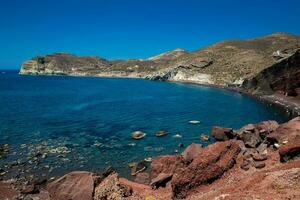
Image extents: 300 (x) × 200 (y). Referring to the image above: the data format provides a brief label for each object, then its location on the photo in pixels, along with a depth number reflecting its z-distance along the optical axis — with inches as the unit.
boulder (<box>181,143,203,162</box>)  840.0
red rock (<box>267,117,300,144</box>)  825.0
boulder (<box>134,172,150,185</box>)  849.4
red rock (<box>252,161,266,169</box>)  700.1
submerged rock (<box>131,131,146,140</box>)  1337.2
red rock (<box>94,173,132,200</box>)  687.1
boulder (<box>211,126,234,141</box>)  1226.1
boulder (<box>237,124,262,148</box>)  947.4
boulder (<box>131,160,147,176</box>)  940.7
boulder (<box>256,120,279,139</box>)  1038.4
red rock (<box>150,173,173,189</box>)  759.6
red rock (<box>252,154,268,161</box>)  734.3
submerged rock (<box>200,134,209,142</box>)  1313.7
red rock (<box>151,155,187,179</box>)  828.2
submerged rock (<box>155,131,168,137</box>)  1385.5
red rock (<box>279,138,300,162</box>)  659.5
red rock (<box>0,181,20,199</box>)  754.5
